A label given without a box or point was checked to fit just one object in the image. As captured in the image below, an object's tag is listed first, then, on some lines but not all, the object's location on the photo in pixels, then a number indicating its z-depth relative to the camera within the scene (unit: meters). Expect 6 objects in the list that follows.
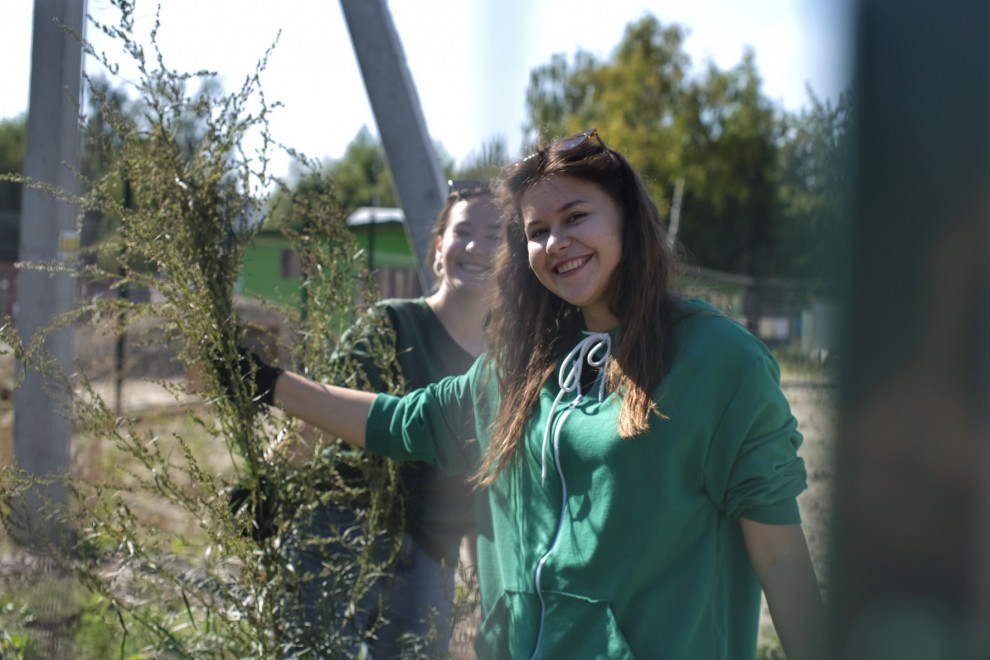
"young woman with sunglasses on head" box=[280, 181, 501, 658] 2.22
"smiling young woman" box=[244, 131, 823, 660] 1.45
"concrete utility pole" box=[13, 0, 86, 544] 3.54
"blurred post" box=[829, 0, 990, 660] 0.64
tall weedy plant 1.90
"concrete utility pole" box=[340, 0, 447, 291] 2.95
